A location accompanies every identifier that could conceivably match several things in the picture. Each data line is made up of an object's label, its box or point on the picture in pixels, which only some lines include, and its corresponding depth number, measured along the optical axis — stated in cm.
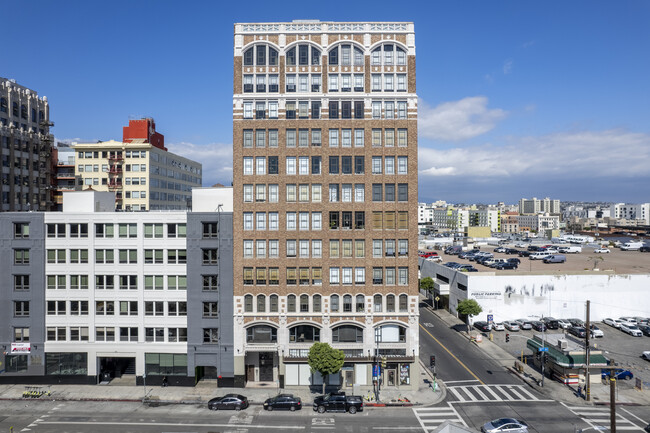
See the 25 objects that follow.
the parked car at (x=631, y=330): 6988
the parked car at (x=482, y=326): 7262
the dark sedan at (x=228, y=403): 4488
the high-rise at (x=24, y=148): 7450
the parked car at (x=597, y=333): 6825
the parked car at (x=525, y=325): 7400
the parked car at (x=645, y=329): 7056
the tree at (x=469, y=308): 7206
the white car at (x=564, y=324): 7244
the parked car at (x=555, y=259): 10212
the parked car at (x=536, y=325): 7296
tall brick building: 5128
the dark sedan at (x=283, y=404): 4469
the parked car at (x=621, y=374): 5225
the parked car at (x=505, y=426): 3731
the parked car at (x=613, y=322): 7380
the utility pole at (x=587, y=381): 4656
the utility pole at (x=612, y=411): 2984
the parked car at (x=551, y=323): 7344
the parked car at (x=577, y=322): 7285
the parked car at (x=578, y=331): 6872
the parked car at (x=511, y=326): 7288
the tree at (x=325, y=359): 4666
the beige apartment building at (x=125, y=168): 8794
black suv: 4438
